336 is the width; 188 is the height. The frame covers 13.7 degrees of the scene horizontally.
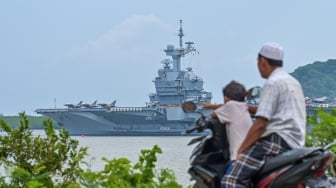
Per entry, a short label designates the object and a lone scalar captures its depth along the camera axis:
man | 7.20
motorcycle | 6.86
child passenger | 7.71
